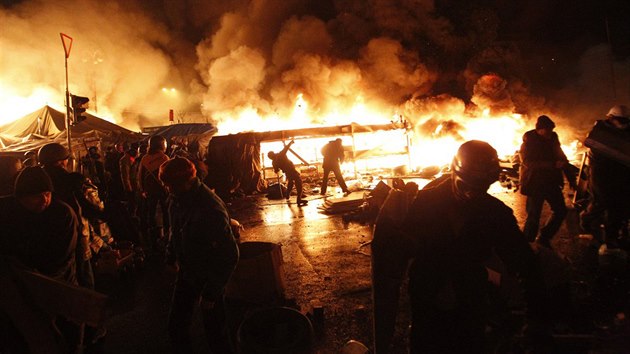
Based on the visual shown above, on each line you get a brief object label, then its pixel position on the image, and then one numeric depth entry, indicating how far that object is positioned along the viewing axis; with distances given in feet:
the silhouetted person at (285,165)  40.50
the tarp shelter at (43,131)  41.20
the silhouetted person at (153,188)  21.59
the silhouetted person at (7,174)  13.50
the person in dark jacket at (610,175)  16.02
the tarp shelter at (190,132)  79.73
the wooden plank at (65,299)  8.04
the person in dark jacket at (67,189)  11.36
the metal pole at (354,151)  53.01
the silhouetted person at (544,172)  18.17
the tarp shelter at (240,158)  50.39
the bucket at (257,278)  14.84
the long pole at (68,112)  30.13
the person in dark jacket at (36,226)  9.28
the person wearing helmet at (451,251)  7.09
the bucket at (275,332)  9.69
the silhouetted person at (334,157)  41.86
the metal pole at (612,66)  59.33
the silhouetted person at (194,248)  10.00
